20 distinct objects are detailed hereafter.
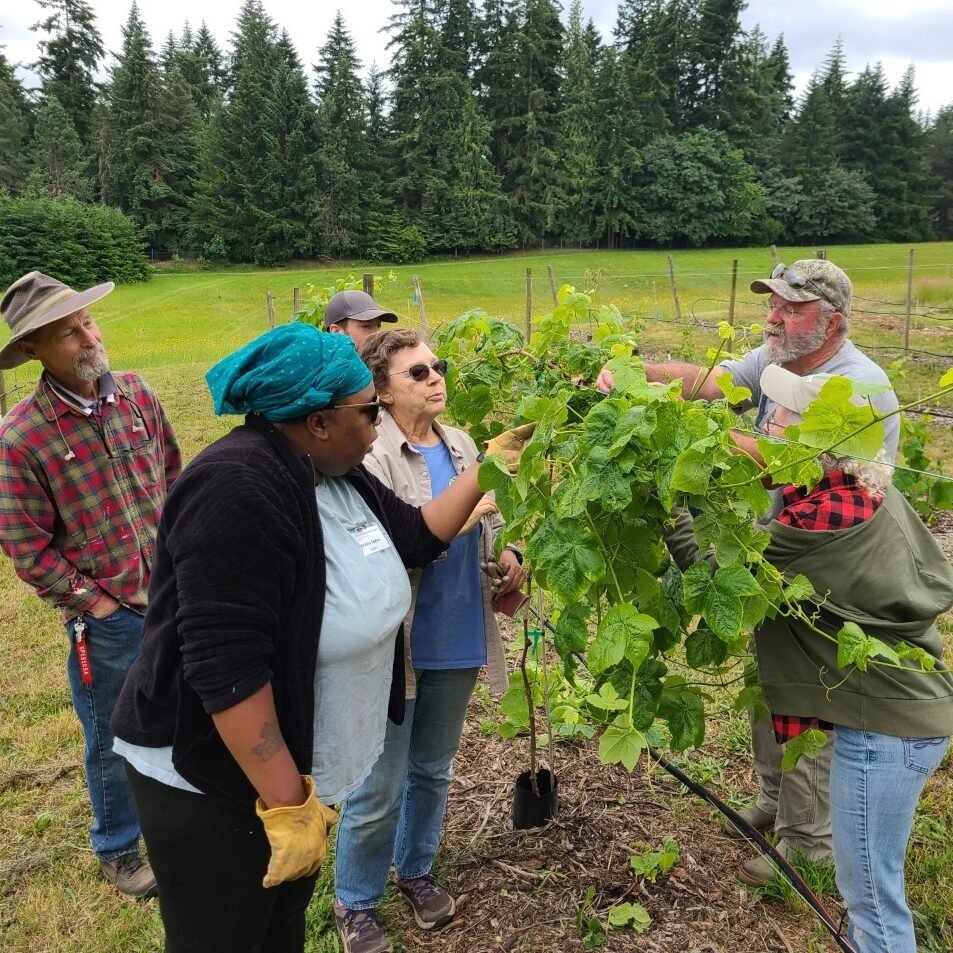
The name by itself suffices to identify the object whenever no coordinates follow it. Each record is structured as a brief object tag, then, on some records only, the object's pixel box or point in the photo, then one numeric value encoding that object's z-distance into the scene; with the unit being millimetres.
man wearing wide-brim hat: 2578
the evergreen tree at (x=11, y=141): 43625
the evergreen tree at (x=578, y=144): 46344
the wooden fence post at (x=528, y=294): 12802
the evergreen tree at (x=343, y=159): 42125
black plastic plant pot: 2928
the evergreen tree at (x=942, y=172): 54281
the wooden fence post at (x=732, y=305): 13453
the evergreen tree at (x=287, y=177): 41281
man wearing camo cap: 2771
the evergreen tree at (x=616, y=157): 46562
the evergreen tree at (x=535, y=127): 45750
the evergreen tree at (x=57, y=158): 43125
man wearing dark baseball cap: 3766
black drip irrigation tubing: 2258
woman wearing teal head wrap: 1438
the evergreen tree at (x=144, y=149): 43281
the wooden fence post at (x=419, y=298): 8833
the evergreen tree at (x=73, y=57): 49875
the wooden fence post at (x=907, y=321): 13314
